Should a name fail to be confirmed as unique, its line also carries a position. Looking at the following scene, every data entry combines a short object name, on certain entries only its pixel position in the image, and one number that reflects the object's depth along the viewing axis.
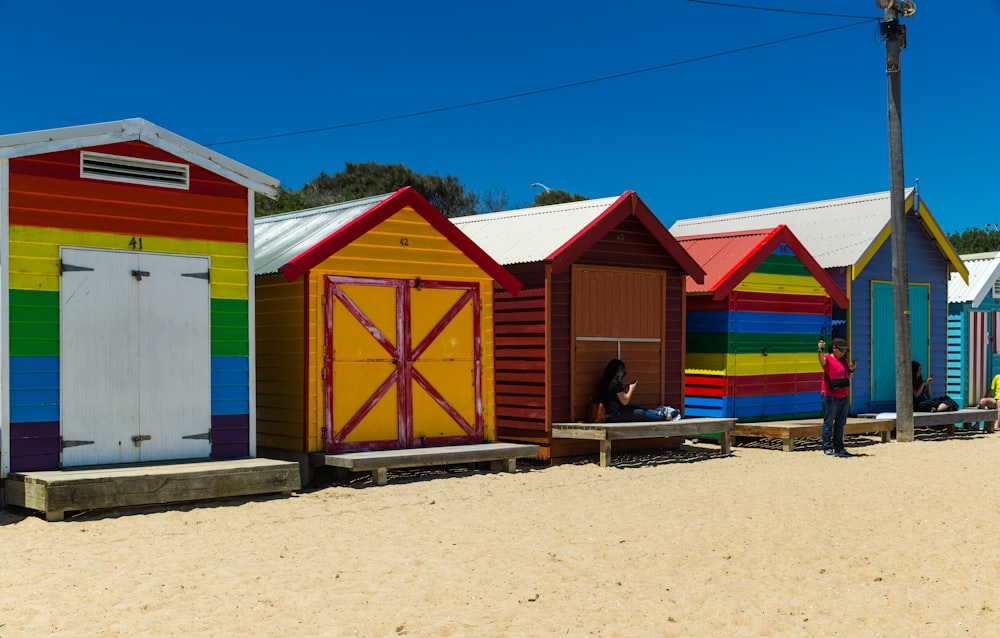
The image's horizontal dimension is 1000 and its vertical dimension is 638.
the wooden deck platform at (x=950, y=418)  18.11
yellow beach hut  12.02
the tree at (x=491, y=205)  52.10
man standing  14.88
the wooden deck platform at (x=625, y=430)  13.67
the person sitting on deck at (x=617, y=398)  14.35
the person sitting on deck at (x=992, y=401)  20.59
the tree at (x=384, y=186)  51.97
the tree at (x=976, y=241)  59.41
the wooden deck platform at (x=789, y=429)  15.86
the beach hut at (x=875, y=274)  18.75
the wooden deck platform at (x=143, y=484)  9.34
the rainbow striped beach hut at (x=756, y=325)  16.56
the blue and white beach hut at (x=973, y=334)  22.92
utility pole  17.11
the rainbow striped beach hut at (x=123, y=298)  10.02
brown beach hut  14.14
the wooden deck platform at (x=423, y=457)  11.49
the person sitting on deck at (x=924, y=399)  18.95
